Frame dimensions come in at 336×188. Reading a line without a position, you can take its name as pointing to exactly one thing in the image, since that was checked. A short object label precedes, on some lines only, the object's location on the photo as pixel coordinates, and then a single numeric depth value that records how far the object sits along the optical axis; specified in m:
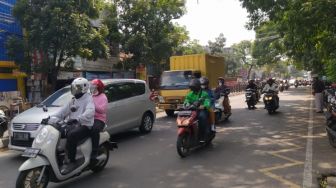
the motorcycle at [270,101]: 16.84
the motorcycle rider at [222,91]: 14.88
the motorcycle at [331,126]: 8.91
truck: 16.62
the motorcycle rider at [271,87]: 17.02
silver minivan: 8.44
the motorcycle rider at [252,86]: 19.78
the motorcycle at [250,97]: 19.70
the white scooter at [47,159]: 5.56
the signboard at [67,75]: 24.25
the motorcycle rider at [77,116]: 6.14
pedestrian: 17.59
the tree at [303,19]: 11.27
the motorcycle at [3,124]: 11.69
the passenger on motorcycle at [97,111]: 6.70
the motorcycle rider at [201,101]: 8.87
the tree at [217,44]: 64.90
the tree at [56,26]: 17.66
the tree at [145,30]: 27.52
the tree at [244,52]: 77.88
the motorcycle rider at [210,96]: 9.46
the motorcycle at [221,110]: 13.85
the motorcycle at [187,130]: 8.33
